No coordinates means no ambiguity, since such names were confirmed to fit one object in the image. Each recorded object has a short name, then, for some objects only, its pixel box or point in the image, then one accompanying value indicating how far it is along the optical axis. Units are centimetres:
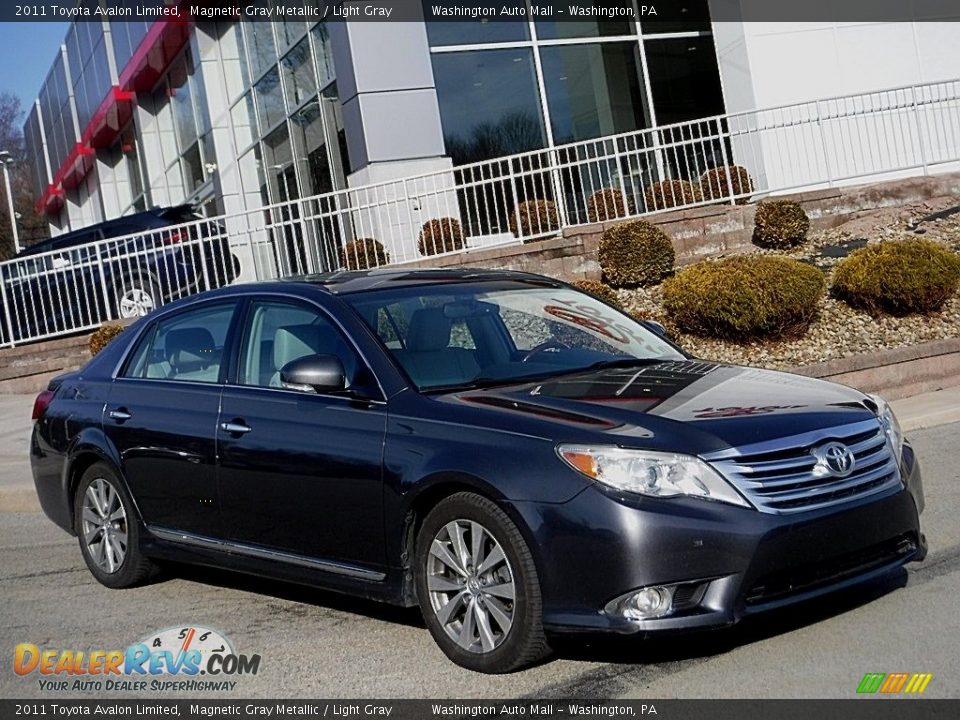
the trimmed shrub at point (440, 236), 1744
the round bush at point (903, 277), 1273
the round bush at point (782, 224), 1571
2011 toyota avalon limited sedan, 474
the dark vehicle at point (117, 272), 1827
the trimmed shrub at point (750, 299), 1257
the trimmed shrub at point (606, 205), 1719
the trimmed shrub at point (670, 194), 1703
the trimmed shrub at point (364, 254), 1752
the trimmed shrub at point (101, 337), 1672
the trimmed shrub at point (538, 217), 1717
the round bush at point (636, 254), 1502
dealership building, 2005
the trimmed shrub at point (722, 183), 1741
